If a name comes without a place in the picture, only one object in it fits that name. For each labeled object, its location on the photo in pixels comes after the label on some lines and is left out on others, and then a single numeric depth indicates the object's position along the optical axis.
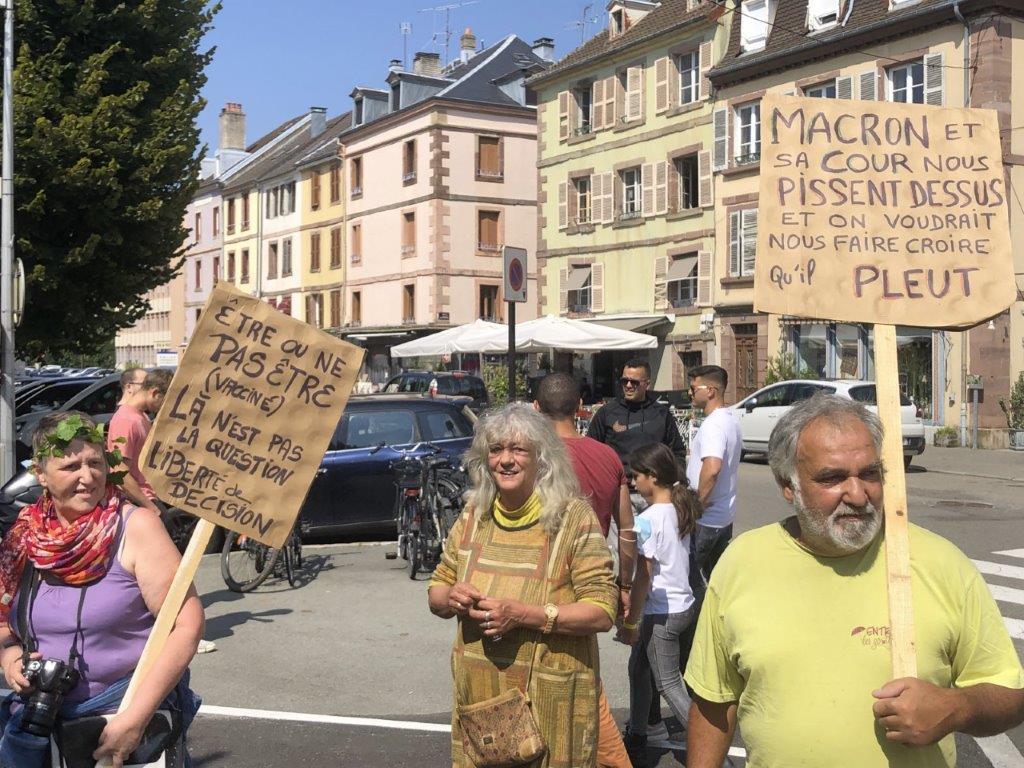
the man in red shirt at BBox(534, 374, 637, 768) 5.29
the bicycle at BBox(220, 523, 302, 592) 9.81
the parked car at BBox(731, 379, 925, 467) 21.16
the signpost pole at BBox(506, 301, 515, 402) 10.33
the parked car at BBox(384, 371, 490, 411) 26.78
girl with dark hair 5.56
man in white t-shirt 6.83
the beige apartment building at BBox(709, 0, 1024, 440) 26.19
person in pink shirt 7.16
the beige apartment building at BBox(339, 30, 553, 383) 46.16
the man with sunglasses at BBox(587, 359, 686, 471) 7.12
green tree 18.33
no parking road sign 10.87
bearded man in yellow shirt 2.59
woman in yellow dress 3.80
